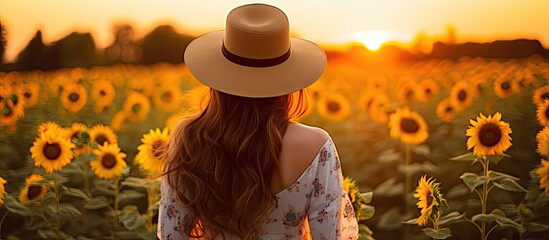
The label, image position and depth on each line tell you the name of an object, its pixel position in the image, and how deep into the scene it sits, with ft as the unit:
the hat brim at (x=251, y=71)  6.42
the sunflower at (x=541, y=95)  9.50
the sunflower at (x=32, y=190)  9.51
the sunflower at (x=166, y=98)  11.90
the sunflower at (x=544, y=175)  9.13
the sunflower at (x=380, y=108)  11.14
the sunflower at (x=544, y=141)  9.00
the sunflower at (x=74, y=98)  11.36
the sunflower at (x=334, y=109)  11.59
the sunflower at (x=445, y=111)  11.17
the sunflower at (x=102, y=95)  11.92
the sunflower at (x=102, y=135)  9.55
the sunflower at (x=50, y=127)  9.25
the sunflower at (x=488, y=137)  8.69
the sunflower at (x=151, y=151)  8.97
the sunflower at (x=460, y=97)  10.64
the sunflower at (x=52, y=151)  9.23
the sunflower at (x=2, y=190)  9.15
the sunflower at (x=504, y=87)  11.11
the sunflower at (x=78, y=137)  9.39
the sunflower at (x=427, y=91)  11.73
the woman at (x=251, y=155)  6.37
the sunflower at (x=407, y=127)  9.87
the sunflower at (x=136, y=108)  11.47
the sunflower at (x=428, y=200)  8.30
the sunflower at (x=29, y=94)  11.28
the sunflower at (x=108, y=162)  9.41
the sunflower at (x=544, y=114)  9.12
